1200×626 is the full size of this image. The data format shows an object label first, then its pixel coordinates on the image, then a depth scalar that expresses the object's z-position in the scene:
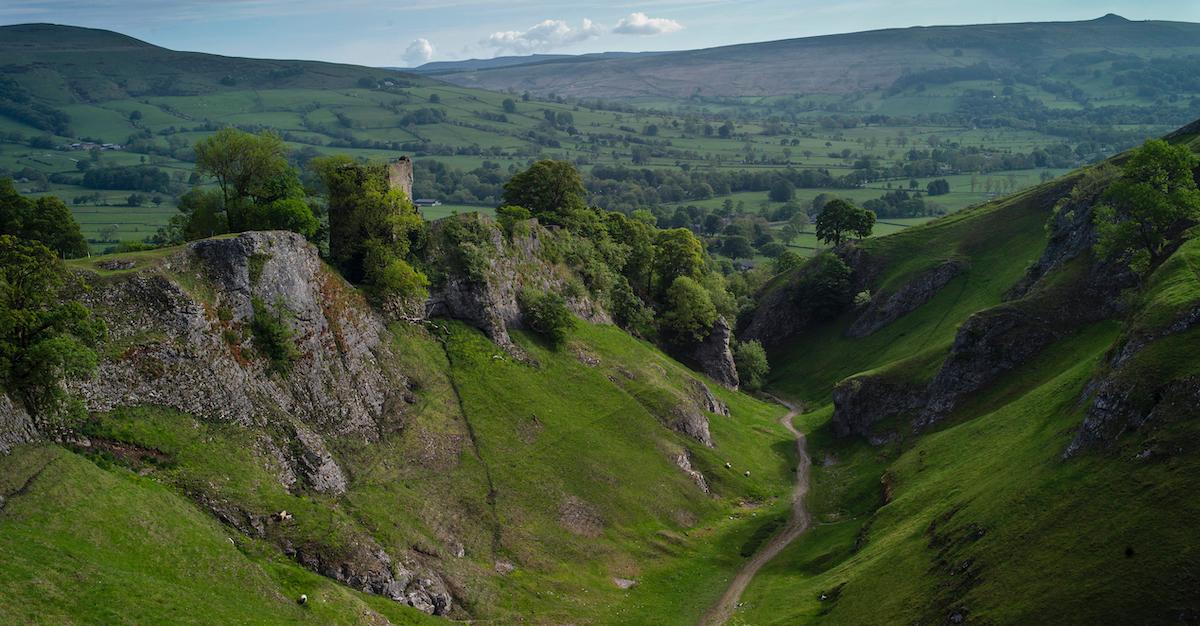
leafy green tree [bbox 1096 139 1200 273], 84.94
